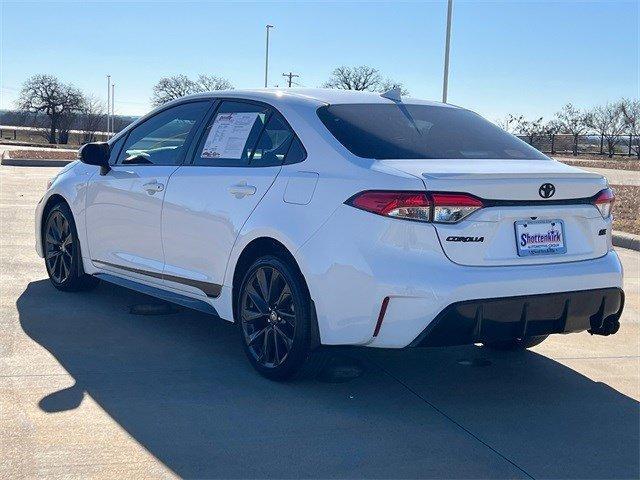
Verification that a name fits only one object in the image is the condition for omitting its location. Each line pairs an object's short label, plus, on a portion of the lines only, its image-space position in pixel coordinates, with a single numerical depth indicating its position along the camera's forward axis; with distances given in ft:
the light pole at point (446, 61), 71.31
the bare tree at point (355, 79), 228.35
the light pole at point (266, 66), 130.52
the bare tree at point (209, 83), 198.30
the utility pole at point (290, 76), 162.30
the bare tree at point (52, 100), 196.75
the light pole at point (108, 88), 191.70
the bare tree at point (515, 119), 205.34
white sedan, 12.84
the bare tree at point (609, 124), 195.93
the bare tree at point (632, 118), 192.34
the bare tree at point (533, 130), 205.26
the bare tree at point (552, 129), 203.04
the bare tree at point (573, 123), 205.57
